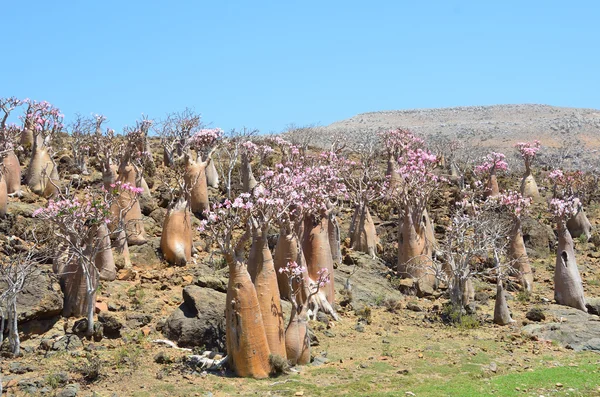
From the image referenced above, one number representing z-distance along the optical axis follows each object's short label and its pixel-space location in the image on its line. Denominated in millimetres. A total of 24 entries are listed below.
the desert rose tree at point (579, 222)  24072
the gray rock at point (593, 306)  16984
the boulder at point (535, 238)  22428
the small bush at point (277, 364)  10472
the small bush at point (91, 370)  9625
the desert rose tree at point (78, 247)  11430
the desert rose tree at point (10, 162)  18389
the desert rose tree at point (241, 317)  10250
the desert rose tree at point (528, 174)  25188
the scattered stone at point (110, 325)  11461
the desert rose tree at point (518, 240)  18297
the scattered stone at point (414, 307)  16141
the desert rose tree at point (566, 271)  16875
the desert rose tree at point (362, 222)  20100
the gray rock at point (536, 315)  15500
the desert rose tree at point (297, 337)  11078
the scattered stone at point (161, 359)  10727
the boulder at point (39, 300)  10988
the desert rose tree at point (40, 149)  20656
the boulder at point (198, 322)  11602
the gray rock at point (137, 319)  12117
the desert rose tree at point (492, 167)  22119
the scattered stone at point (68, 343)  10719
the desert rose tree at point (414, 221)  18125
